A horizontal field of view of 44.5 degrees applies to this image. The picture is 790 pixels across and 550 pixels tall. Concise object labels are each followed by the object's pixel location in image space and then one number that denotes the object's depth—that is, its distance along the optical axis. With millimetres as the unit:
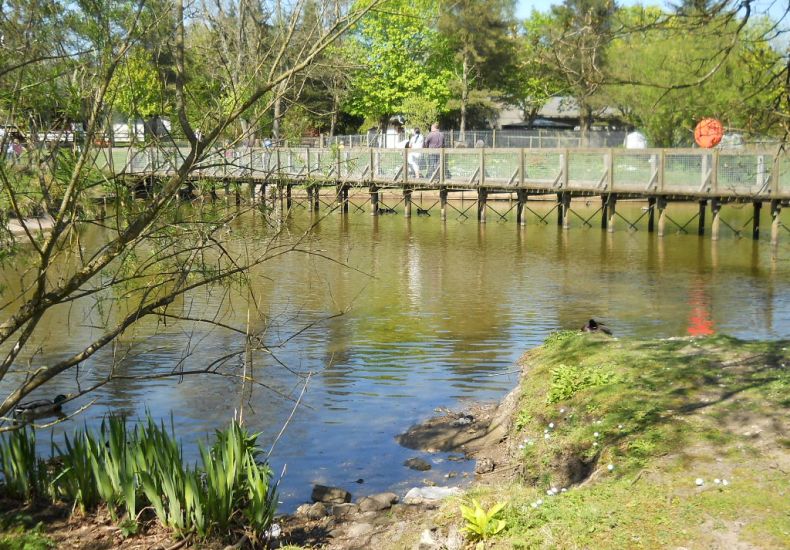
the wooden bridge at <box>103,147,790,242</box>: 25141
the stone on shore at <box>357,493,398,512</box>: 7727
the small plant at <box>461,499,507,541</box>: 5496
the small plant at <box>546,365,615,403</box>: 8516
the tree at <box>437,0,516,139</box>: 50269
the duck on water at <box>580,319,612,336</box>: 11898
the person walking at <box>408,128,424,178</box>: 32688
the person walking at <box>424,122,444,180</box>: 32344
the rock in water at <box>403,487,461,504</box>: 7684
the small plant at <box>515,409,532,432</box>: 8609
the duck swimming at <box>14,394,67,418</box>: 9337
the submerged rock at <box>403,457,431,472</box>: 8961
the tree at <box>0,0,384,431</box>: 5707
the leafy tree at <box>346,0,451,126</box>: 56000
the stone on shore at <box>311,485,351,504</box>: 8086
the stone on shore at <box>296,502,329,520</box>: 7582
